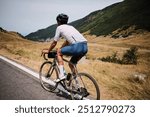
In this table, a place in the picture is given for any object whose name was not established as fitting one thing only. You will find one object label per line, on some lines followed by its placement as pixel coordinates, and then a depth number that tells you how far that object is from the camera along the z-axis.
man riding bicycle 5.50
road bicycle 5.45
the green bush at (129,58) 17.19
